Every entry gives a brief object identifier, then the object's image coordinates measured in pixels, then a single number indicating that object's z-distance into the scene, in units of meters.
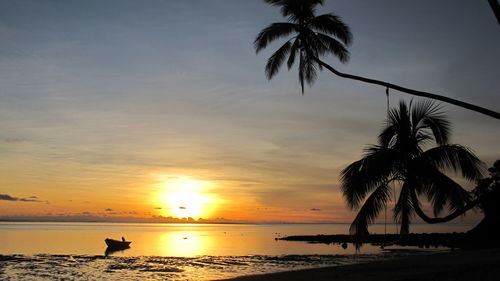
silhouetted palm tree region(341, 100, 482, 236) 11.95
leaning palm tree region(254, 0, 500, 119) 14.91
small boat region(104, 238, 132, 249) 56.16
